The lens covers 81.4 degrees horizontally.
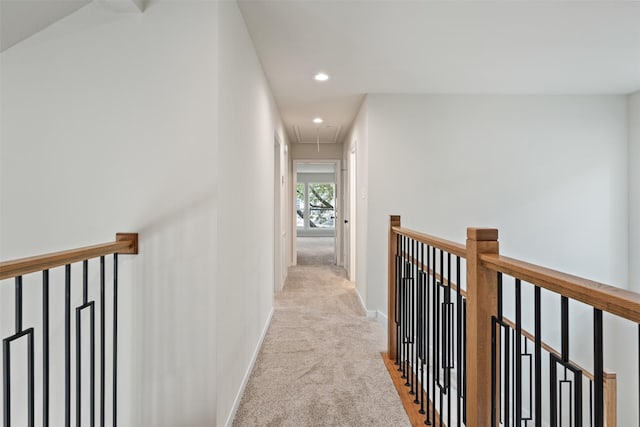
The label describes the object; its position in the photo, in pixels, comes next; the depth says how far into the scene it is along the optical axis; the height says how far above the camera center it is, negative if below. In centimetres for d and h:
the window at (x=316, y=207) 1382 +29
